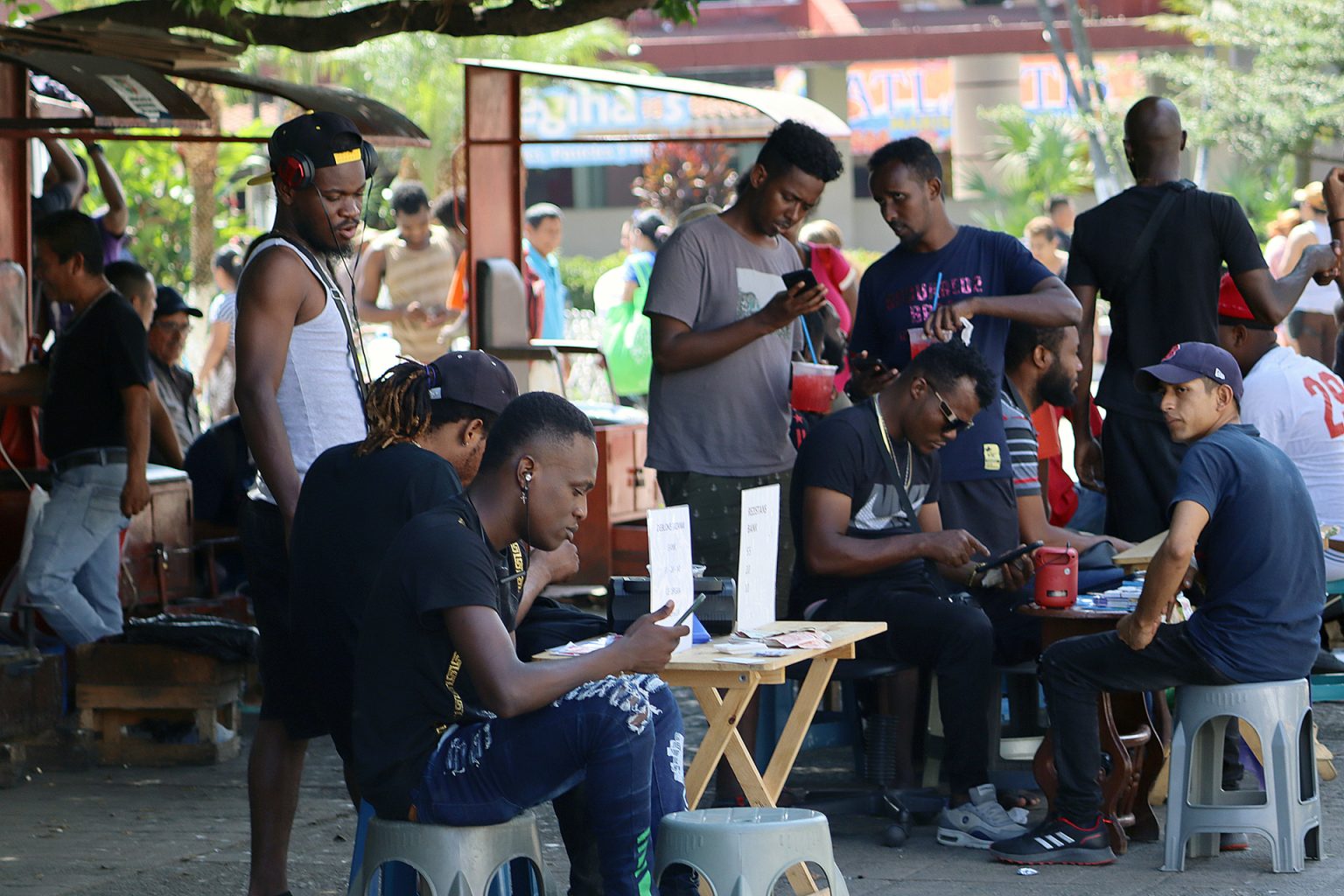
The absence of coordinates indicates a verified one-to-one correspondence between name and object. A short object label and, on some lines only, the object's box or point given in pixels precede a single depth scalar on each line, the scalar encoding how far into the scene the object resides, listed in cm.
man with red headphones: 825
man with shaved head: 1164
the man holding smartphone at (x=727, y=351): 1068
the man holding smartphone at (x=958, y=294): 1103
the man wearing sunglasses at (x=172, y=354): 1643
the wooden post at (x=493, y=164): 1818
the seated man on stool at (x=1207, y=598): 917
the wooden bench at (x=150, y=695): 1244
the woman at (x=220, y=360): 2108
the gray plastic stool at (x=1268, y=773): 933
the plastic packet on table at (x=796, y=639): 864
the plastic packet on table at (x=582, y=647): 782
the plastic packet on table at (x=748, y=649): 842
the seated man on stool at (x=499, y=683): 679
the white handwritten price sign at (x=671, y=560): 812
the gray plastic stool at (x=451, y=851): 690
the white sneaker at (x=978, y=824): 986
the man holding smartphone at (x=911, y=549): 1000
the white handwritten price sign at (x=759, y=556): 909
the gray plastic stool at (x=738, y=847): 702
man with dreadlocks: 754
